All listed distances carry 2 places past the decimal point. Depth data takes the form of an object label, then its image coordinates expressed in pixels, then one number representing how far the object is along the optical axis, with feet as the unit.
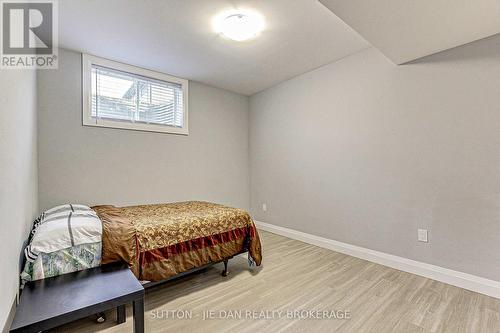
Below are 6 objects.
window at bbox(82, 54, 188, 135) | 9.46
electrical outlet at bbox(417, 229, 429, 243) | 7.88
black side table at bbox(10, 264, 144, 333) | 3.78
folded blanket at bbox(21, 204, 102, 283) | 4.87
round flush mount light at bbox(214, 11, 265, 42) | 7.17
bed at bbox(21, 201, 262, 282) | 5.12
